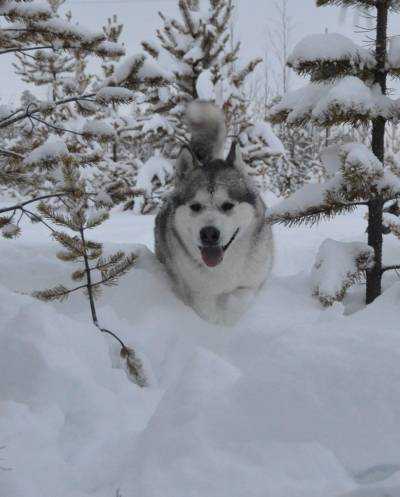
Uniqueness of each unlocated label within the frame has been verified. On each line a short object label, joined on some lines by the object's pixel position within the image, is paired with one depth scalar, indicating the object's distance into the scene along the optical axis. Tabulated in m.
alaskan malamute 4.08
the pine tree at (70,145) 2.89
